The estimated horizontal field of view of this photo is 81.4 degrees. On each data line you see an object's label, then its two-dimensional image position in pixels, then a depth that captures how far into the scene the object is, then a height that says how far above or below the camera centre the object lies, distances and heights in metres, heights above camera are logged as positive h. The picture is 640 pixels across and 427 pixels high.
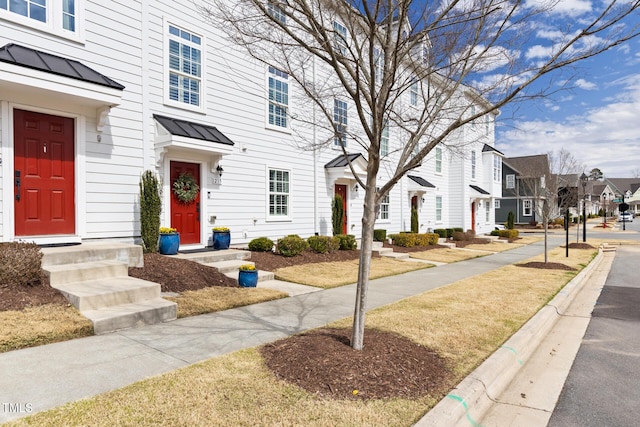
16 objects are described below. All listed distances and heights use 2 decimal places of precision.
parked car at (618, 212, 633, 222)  57.00 -0.92
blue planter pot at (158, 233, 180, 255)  8.62 -0.75
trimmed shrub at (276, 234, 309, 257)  11.05 -1.01
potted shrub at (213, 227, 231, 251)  9.98 -0.71
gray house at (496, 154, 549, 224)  43.00 +1.55
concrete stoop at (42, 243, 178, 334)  5.05 -1.15
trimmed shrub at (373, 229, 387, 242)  16.34 -1.02
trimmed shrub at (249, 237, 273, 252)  10.89 -0.95
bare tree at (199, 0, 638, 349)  3.55 +1.74
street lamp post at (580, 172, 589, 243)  20.91 +1.75
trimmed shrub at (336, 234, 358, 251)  13.37 -1.08
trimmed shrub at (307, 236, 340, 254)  12.19 -1.05
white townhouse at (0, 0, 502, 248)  6.91 +1.94
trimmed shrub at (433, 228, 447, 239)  21.52 -1.16
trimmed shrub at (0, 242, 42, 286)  5.27 -0.77
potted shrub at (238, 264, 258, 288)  7.62 -1.33
